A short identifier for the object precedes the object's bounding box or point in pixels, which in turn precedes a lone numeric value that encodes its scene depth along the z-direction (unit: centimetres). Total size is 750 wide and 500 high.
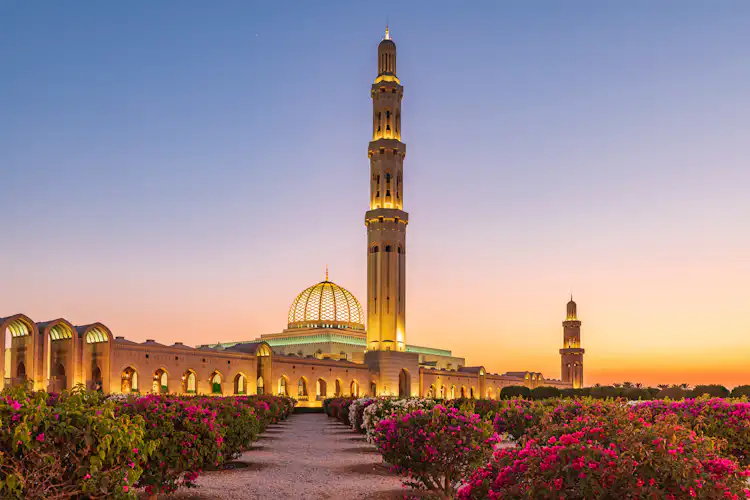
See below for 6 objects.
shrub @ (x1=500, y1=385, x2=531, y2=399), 5932
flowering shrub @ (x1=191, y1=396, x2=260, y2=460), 1411
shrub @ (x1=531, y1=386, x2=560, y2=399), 4935
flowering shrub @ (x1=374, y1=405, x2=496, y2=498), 1090
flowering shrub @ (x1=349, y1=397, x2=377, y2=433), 2594
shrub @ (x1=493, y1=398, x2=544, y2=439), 1964
